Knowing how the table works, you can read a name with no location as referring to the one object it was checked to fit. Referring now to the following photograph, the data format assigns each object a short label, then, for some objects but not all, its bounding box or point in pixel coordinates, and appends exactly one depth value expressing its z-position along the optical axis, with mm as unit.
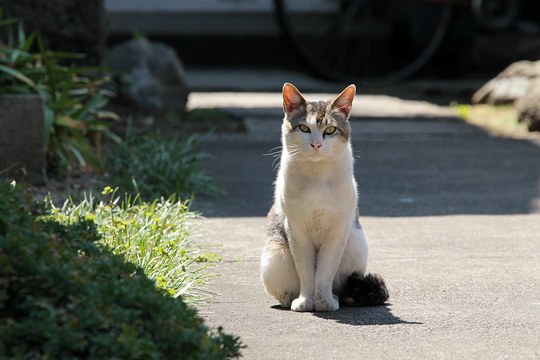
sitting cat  9875
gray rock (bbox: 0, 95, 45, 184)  14719
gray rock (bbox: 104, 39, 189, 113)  21219
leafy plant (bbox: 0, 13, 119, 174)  15500
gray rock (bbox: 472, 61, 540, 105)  22469
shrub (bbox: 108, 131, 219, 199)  14812
